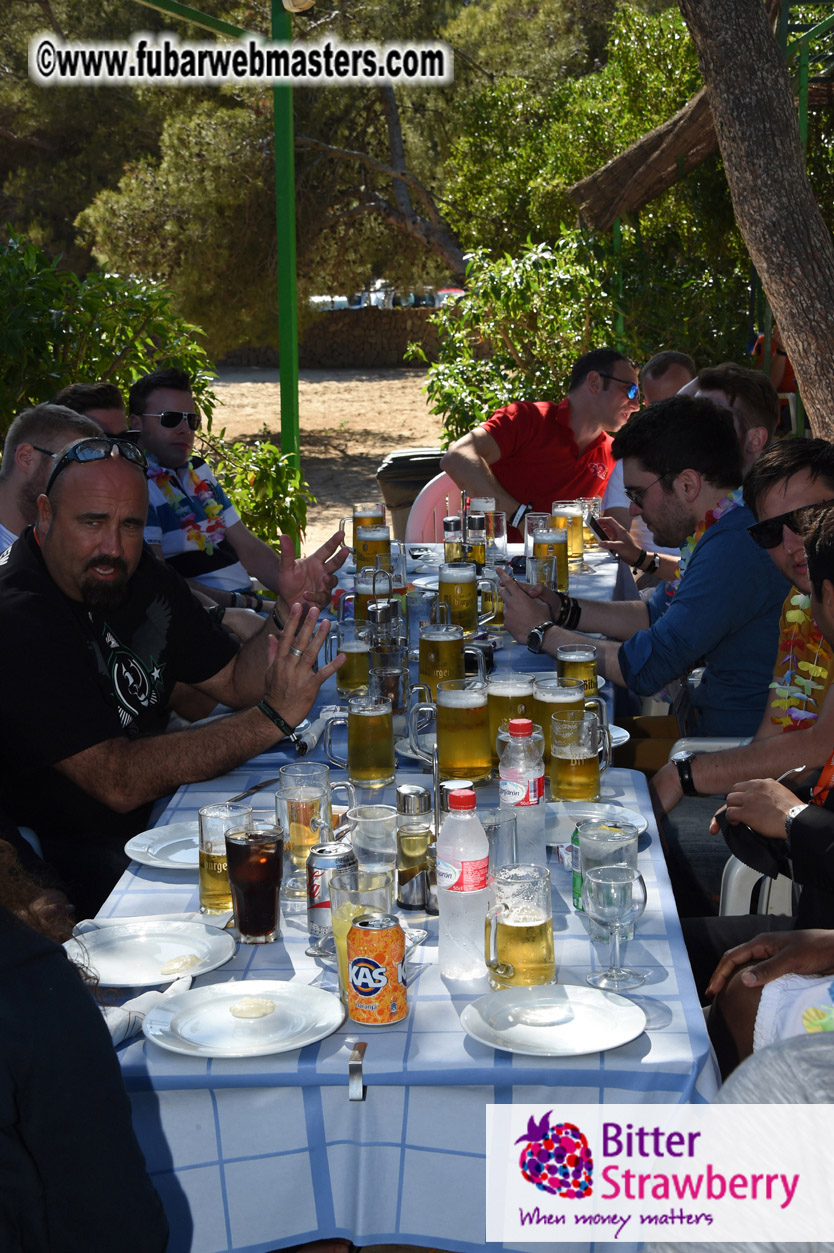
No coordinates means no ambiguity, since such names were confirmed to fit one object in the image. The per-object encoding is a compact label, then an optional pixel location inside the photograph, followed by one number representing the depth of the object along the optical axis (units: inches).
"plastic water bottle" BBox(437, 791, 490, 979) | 64.8
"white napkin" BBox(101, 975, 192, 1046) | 58.1
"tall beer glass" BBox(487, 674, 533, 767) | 92.8
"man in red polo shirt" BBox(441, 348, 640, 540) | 216.5
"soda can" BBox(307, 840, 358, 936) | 67.7
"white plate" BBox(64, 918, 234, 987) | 64.5
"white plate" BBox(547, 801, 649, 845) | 80.9
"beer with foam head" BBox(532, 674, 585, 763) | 89.6
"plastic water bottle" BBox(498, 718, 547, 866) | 76.7
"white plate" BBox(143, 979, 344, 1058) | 57.0
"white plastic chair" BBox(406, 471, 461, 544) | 228.8
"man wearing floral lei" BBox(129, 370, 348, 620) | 182.1
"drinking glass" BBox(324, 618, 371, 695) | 112.2
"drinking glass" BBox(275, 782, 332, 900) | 77.2
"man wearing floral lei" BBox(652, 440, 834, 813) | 106.3
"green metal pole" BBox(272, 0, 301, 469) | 249.4
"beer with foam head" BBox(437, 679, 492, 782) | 87.0
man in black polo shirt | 93.3
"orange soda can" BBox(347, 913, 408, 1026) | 58.9
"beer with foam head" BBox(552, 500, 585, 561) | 181.3
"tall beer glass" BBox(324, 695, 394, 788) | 90.8
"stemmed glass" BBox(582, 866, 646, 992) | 63.6
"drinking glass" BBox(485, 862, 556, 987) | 62.9
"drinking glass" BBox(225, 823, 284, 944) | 68.2
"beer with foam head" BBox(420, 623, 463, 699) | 109.6
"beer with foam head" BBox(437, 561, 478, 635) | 133.1
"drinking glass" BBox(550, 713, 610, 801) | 86.4
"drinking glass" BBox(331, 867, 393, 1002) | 63.4
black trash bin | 310.2
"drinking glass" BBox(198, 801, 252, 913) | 72.2
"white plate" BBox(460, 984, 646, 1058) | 56.7
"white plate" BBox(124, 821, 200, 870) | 78.6
